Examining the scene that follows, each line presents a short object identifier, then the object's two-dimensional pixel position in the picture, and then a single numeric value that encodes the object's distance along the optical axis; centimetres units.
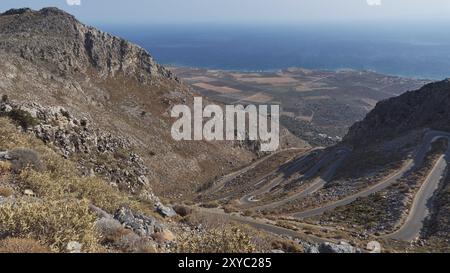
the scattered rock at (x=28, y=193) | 1522
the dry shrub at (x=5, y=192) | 1448
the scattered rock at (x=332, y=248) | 1606
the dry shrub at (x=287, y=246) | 1757
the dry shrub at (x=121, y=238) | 1233
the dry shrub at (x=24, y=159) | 1777
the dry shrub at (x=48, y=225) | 1009
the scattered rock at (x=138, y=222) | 1485
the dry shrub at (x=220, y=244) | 1065
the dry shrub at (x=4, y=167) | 1709
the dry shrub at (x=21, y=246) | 912
